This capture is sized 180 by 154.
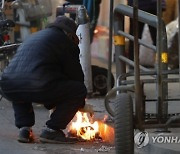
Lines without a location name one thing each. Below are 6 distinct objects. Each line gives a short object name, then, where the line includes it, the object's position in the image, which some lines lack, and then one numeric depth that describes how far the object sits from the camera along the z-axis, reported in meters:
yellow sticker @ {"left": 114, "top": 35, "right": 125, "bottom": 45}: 13.47
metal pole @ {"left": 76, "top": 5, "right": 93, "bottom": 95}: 15.01
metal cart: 9.31
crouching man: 11.34
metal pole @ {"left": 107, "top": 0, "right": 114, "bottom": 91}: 13.16
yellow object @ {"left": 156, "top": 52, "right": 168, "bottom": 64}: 10.61
